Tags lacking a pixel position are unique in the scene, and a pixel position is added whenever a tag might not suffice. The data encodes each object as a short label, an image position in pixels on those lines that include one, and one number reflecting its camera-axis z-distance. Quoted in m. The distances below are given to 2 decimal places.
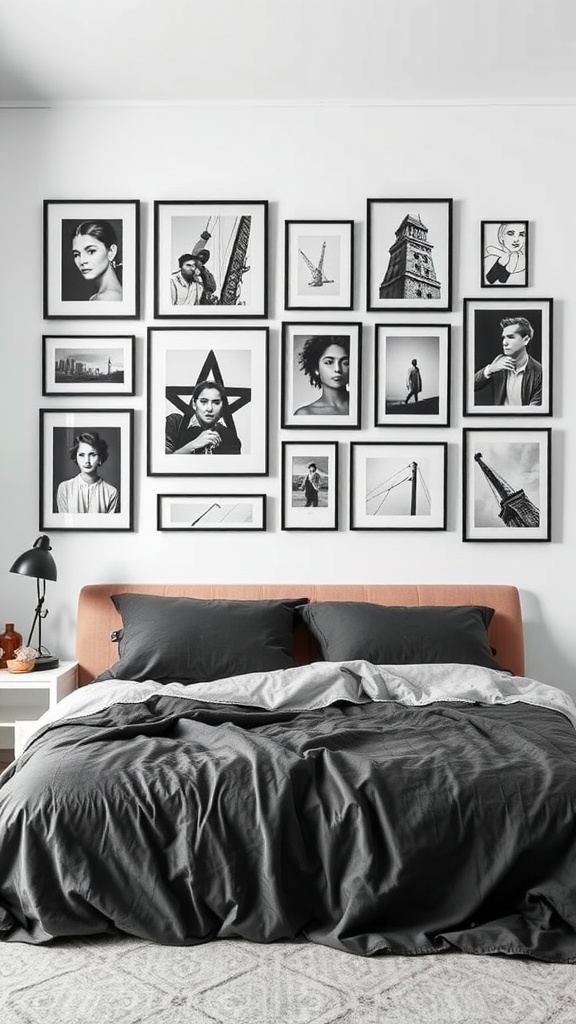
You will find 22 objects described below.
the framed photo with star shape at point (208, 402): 4.25
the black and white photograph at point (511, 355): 4.23
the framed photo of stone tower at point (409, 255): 4.23
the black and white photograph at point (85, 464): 4.26
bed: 2.28
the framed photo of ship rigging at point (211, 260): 4.24
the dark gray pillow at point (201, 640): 3.66
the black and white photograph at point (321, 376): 4.25
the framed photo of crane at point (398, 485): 4.25
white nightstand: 3.80
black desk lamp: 3.90
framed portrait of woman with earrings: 4.25
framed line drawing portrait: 4.23
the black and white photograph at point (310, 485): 4.25
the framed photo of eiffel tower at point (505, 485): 4.23
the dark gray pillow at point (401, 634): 3.69
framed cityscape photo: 4.25
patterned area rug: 2.02
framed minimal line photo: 4.25
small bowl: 3.89
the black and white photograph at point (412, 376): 4.25
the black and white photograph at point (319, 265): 4.23
